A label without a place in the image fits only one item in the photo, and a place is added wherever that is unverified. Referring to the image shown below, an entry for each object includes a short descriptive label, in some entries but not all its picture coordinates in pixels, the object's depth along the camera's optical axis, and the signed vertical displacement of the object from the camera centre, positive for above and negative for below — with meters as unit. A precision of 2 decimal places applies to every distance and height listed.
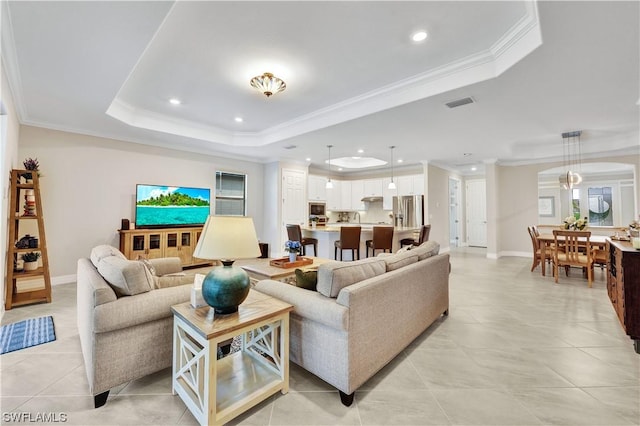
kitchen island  5.68 -0.39
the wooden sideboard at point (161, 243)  4.79 -0.42
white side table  1.48 -0.92
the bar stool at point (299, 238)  5.41 -0.37
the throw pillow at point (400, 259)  2.35 -0.37
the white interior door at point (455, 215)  9.44 +0.13
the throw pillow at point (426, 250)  2.80 -0.33
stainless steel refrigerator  7.48 +0.23
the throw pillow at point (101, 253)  2.20 -0.27
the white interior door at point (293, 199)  7.10 +0.55
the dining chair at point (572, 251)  4.36 -0.55
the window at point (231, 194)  6.47 +0.64
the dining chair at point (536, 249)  5.29 -0.60
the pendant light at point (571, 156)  5.20 +1.47
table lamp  1.65 -0.21
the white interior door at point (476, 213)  9.28 +0.20
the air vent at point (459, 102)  3.31 +1.45
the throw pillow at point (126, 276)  1.84 -0.38
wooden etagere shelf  3.30 -0.35
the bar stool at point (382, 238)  5.15 -0.36
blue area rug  2.41 -1.08
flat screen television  5.10 +0.29
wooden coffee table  3.10 -0.61
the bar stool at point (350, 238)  5.18 -0.35
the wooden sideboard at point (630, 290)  2.40 -0.65
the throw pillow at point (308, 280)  2.12 -0.47
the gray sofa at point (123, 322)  1.67 -0.66
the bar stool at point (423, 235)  5.36 -0.31
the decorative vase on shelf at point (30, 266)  3.55 -0.59
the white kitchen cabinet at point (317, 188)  8.24 +0.96
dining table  4.76 -0.44
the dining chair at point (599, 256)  4.56 -0.63
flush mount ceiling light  3.08 +1.57
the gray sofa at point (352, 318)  1.70 -0.68
